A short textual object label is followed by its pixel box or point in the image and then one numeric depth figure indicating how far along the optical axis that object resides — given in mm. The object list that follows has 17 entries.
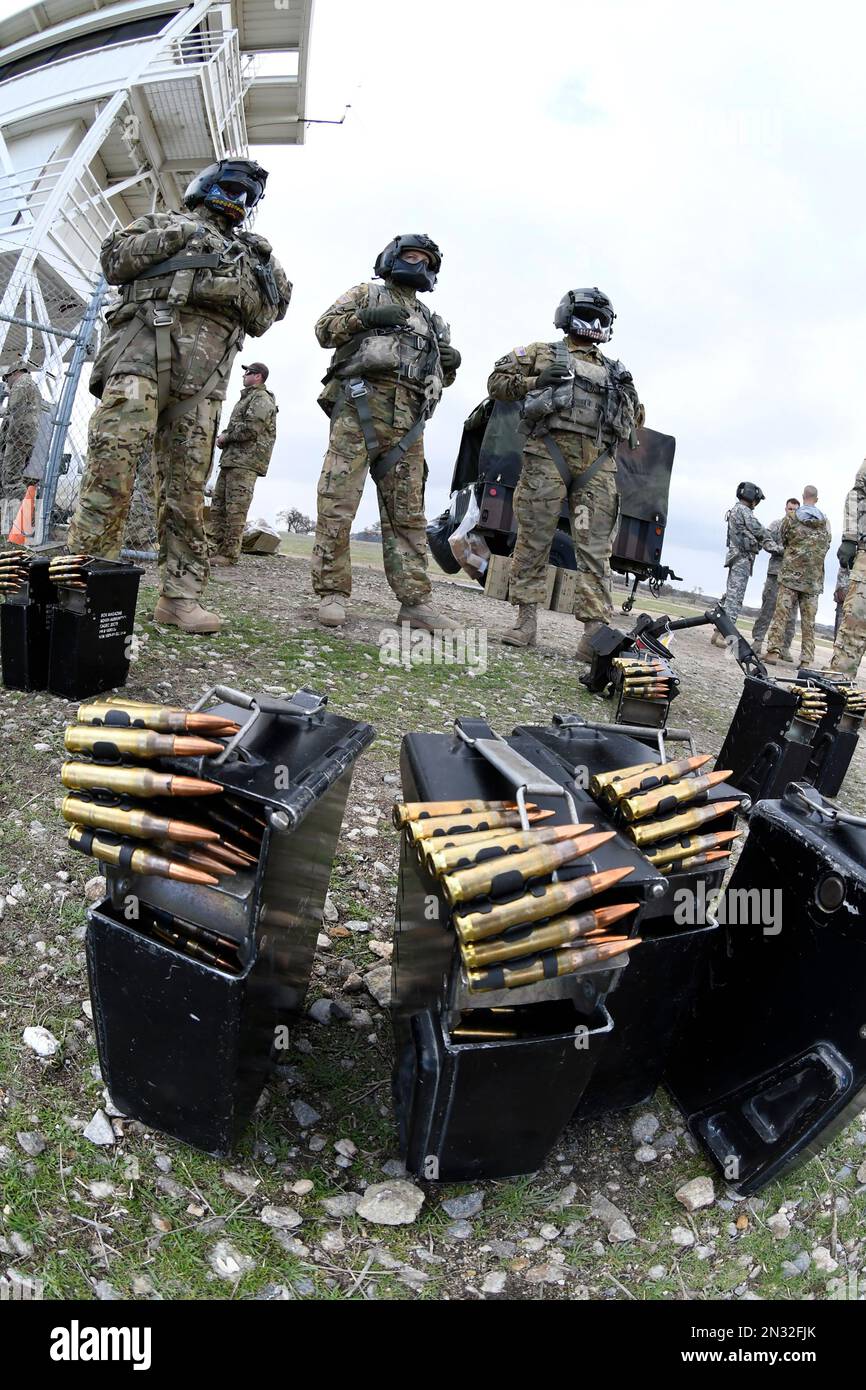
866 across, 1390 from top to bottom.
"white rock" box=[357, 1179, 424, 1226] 1922
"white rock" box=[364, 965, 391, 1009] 2693
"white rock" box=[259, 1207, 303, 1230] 1856
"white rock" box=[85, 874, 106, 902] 2789
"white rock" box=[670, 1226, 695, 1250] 2004
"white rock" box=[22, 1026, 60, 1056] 2168
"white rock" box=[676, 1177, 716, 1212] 2107
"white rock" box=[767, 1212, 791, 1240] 2059
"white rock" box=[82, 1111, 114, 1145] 1966
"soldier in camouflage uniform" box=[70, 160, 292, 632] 5004
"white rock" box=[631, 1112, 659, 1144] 2314
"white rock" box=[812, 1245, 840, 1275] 1980
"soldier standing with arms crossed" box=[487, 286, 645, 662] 7398
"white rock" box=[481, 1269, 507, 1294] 1800
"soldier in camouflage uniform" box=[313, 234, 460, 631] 6535
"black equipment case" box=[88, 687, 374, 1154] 1750
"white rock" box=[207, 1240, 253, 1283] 1725
